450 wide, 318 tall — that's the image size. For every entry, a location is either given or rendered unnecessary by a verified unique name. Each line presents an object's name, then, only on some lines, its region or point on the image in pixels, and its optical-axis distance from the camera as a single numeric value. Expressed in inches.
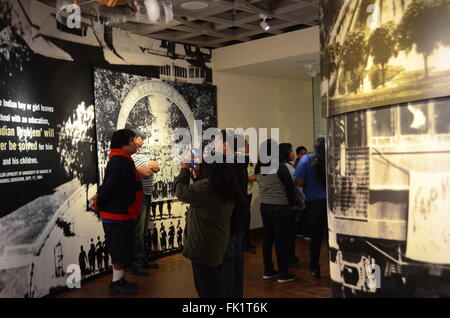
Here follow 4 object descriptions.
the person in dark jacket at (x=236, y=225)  131.3
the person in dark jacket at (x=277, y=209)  196.2
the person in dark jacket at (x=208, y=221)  125.3
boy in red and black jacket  179.6
